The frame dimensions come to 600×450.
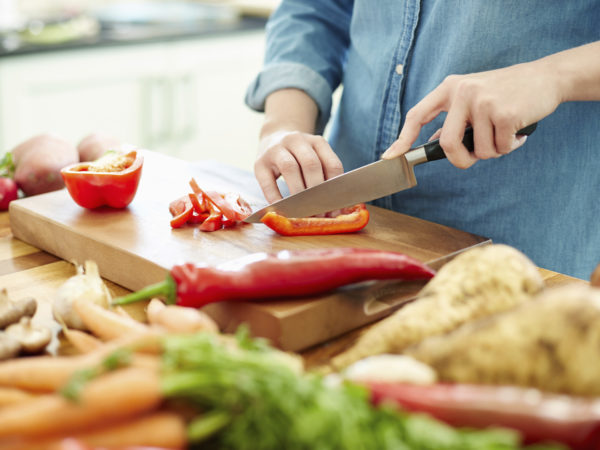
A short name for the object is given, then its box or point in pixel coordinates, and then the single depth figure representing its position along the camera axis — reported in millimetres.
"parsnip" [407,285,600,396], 750
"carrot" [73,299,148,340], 974
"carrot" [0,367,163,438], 725
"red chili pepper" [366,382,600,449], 688
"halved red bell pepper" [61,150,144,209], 1478
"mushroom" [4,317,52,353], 990
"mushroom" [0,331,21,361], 951
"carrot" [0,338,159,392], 802
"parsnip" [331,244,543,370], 924
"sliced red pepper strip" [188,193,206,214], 1463
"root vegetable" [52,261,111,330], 1066
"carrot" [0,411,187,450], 723
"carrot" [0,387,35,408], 804
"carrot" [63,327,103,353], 982
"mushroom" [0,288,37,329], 1046
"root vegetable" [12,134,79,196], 1763
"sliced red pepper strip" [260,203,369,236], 1419
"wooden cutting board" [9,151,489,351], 1084
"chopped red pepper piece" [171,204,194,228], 1427
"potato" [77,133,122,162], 1879
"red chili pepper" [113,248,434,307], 1060
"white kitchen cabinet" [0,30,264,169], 3348
